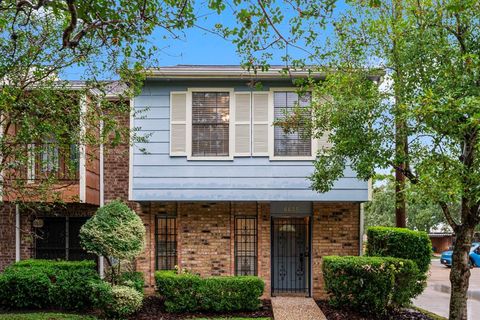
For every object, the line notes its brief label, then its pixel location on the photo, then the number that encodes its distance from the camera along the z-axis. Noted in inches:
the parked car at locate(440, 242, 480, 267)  824.3
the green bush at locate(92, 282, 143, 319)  331.1
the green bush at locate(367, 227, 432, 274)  361.1
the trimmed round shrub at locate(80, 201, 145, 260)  337.7
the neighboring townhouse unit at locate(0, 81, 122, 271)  385.4
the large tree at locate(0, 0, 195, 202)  250.7
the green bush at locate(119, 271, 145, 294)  350.6
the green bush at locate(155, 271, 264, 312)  359.3
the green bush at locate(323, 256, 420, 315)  336.5
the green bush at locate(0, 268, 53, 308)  352.5
